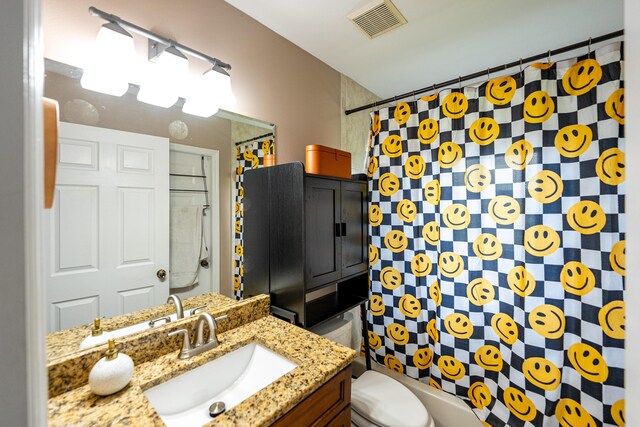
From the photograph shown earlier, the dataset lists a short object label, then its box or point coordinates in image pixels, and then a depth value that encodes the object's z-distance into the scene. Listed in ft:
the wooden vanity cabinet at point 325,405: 2.52
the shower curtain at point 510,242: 3.83
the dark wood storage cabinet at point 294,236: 4.11
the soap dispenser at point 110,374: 2.32
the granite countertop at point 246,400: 2.13
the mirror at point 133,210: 2.68
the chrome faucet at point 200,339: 3.07
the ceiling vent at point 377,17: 4.28
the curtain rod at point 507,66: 3.77
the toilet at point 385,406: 4.16
